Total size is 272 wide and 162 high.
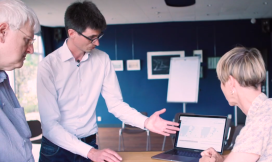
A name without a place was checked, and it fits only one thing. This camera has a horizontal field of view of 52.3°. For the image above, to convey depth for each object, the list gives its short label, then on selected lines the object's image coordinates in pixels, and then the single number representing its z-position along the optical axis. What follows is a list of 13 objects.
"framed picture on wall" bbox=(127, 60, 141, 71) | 8.35
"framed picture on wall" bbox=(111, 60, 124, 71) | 8.38
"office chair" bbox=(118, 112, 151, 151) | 5.38
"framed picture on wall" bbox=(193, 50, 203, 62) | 8.07
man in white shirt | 1.77
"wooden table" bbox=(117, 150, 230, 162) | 1.73
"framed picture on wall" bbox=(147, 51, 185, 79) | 8.21
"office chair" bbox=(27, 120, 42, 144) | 4.07
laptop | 1.98
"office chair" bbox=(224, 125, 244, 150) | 3.52
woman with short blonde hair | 1.14
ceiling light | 5.76
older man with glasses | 1.05
